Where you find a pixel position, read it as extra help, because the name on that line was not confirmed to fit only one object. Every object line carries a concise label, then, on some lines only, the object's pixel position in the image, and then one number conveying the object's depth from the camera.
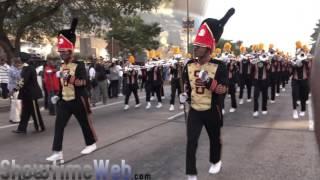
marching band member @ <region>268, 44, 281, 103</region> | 11.55
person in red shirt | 10.37
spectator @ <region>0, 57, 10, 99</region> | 14.38
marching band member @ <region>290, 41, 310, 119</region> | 8.84
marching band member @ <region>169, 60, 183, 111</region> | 11.23
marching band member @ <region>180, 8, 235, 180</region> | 4.18
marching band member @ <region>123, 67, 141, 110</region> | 11.32
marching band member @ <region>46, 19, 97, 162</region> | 5.26
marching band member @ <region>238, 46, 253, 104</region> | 12.30
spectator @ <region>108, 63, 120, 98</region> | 15.49
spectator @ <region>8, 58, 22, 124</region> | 8.58
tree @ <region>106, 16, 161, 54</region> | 32.01
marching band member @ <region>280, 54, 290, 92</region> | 16.86
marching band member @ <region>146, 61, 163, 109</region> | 11.73
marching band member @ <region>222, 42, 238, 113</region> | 10.62
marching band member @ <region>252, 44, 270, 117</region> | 9.49
